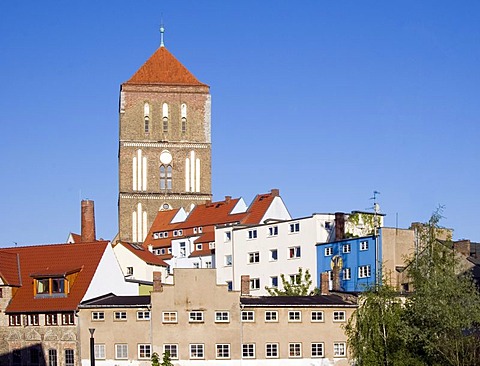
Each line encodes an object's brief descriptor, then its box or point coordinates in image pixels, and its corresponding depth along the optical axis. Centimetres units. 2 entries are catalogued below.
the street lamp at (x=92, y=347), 6150
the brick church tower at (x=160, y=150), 13062
